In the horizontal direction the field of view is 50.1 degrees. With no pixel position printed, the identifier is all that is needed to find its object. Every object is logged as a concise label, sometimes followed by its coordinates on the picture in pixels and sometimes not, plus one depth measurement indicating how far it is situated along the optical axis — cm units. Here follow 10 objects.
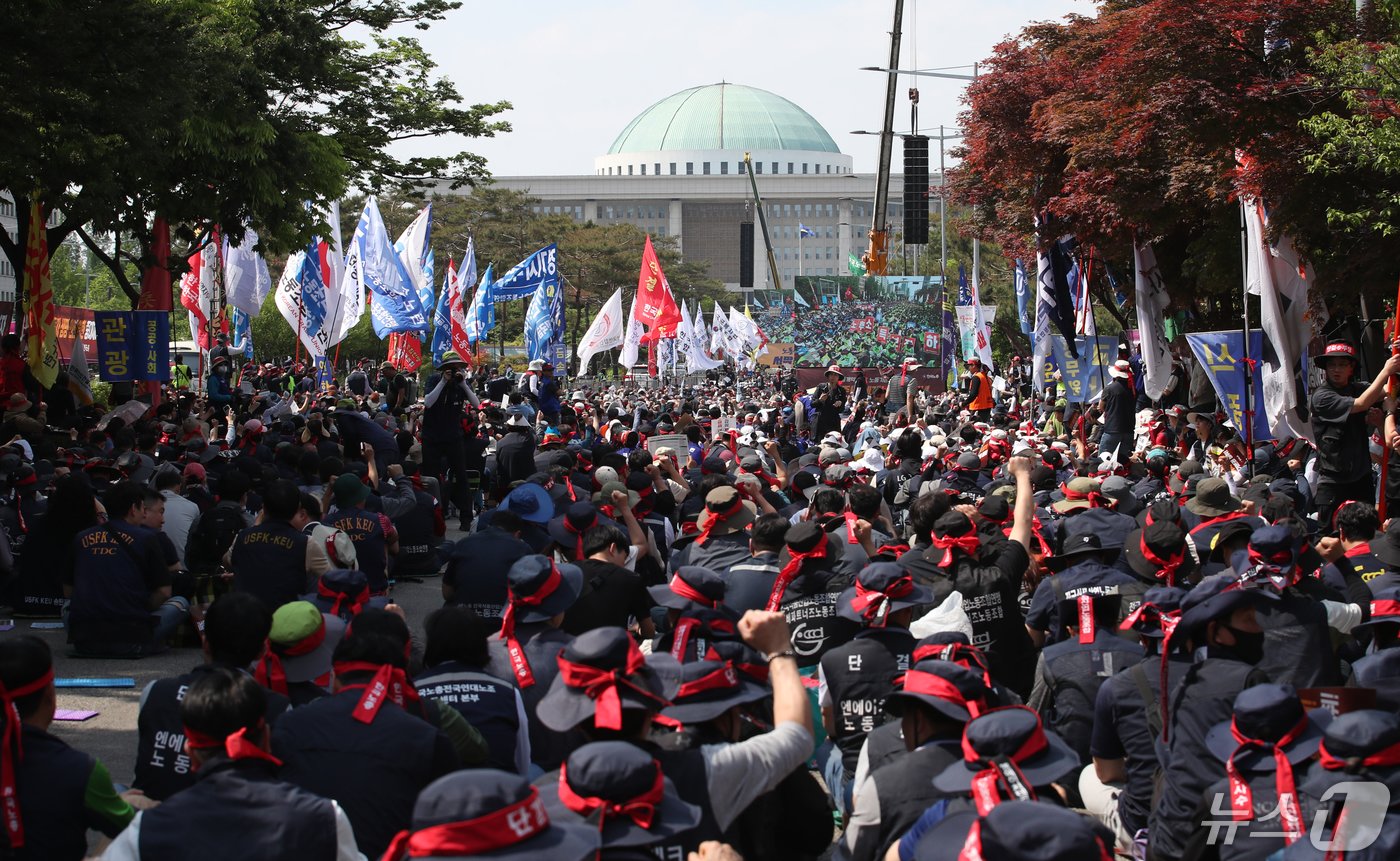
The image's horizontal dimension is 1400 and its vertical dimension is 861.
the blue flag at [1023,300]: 2933
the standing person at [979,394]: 2530
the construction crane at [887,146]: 6638
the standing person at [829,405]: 2492
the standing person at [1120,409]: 1697
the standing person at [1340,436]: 996
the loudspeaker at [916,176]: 4900
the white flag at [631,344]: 3959
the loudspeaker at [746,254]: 9219
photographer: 1560
